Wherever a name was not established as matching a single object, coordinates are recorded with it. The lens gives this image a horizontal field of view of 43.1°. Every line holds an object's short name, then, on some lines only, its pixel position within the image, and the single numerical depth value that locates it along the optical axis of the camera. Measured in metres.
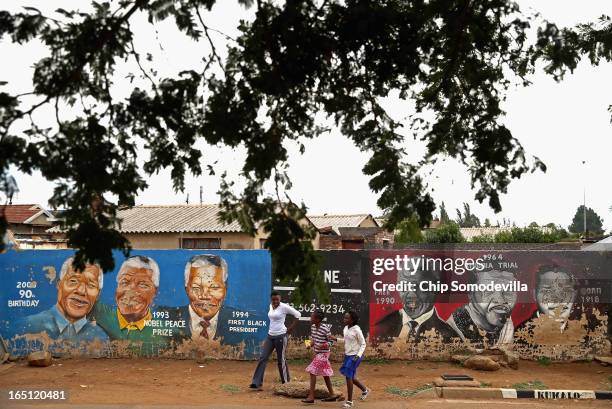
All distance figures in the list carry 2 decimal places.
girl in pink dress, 11.79
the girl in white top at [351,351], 11.49
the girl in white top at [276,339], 13.02
